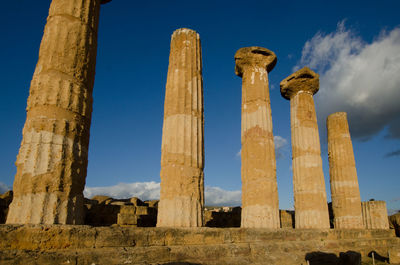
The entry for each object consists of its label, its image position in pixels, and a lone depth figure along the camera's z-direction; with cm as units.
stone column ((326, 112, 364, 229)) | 1593
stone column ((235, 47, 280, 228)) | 1097
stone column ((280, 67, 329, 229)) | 1352
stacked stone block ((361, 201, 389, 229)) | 1767
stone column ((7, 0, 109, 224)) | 537
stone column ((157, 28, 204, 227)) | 788
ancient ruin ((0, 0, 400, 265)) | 525
